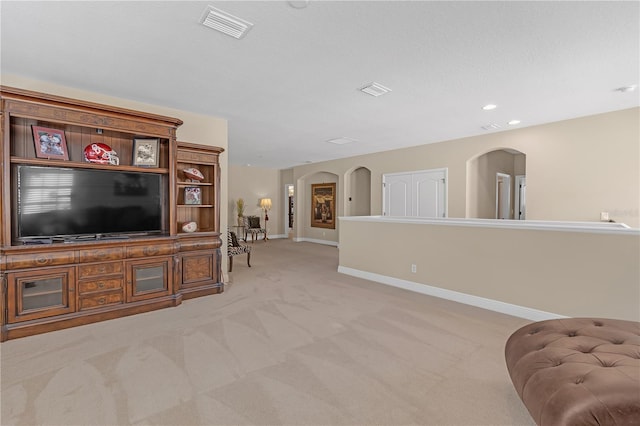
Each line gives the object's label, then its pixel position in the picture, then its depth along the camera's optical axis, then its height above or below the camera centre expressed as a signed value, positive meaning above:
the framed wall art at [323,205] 9.65 +0.20
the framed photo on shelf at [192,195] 4.33 +0.23
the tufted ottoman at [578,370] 1.17 -0.73
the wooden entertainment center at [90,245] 2.86 -0.38
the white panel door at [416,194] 6.54 +0.40
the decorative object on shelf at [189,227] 4.24 -0.23
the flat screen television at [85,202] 3.06 +0.09
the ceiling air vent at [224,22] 2.13 +1.40
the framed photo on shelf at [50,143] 3.10 +0.72
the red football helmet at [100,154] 3.39 +0.65
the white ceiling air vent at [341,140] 6.26 +1.50
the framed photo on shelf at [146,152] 3.68 +0.73
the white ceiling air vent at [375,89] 3.43 +1.44
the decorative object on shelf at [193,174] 4.30 +0.53
